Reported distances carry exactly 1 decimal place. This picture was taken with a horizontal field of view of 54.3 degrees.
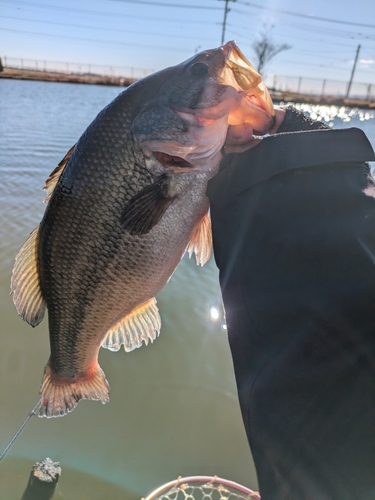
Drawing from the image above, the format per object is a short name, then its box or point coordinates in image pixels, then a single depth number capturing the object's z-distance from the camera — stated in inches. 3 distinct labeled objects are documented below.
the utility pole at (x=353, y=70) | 2078.0
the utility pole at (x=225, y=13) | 1636.3
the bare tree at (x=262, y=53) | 1775.6
